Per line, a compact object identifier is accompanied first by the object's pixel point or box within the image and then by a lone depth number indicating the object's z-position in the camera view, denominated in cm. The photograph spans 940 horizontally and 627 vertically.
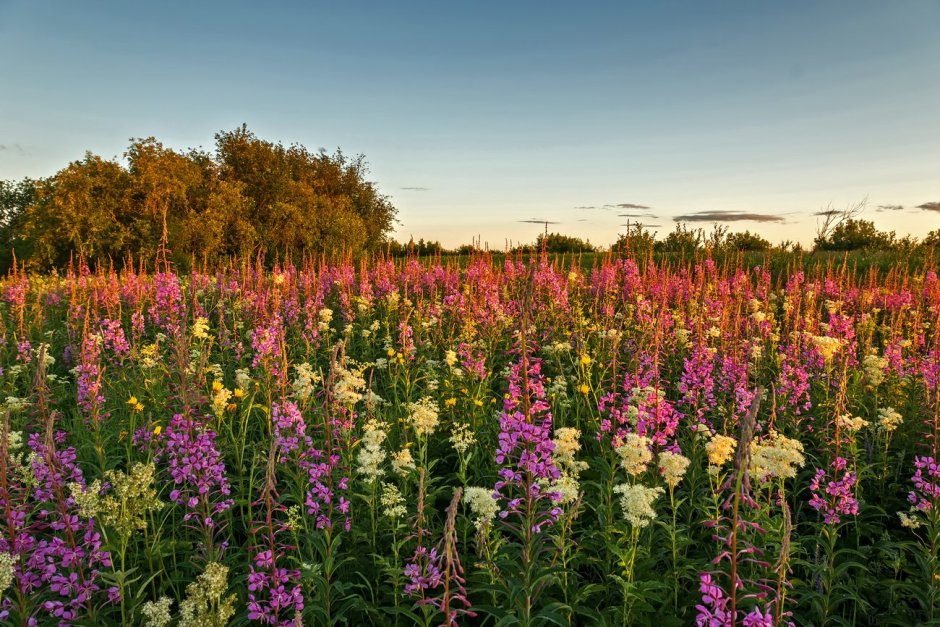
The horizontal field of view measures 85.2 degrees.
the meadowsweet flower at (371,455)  349
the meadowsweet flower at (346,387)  389
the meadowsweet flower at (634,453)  335
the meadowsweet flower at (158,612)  241
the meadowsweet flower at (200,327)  665
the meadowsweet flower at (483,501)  275
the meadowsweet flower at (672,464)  336
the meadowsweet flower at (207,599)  219
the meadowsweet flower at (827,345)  557
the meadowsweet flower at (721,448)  338
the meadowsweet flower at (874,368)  602
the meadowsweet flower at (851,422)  386
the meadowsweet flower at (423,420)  417
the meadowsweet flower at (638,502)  290
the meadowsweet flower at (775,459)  342
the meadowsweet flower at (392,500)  334
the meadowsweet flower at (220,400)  439
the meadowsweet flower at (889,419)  467
